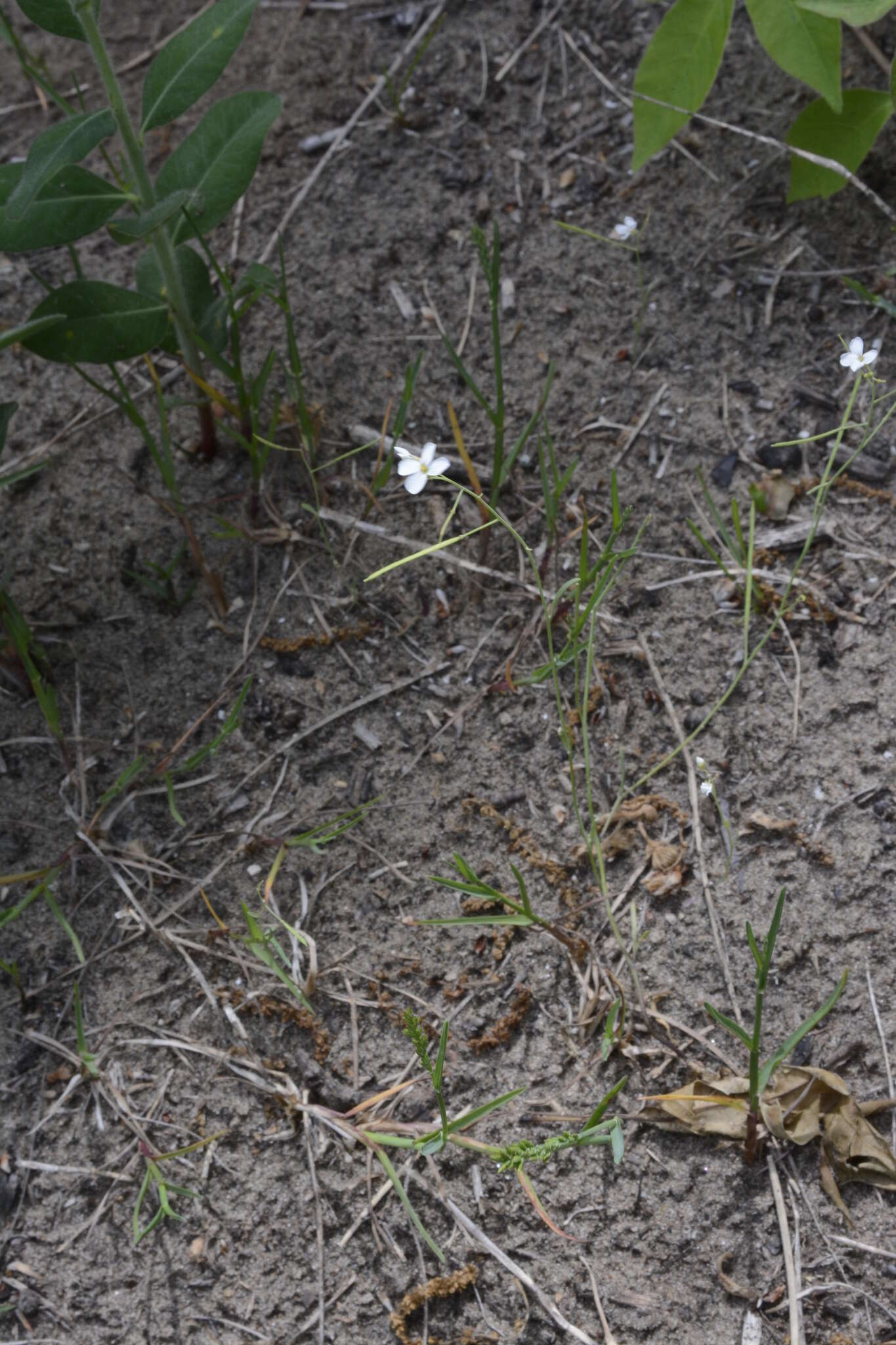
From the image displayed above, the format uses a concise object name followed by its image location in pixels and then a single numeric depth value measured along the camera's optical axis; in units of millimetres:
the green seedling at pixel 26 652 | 784
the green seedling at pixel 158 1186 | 744
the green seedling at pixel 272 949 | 758
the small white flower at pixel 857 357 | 772
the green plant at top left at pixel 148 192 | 758
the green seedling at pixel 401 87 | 868
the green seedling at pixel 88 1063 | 765
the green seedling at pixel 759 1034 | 711
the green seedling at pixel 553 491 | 780
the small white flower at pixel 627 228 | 832
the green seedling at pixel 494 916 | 740
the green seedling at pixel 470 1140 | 718
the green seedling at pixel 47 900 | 769
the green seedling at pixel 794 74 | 784
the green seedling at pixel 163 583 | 814
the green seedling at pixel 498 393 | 779
